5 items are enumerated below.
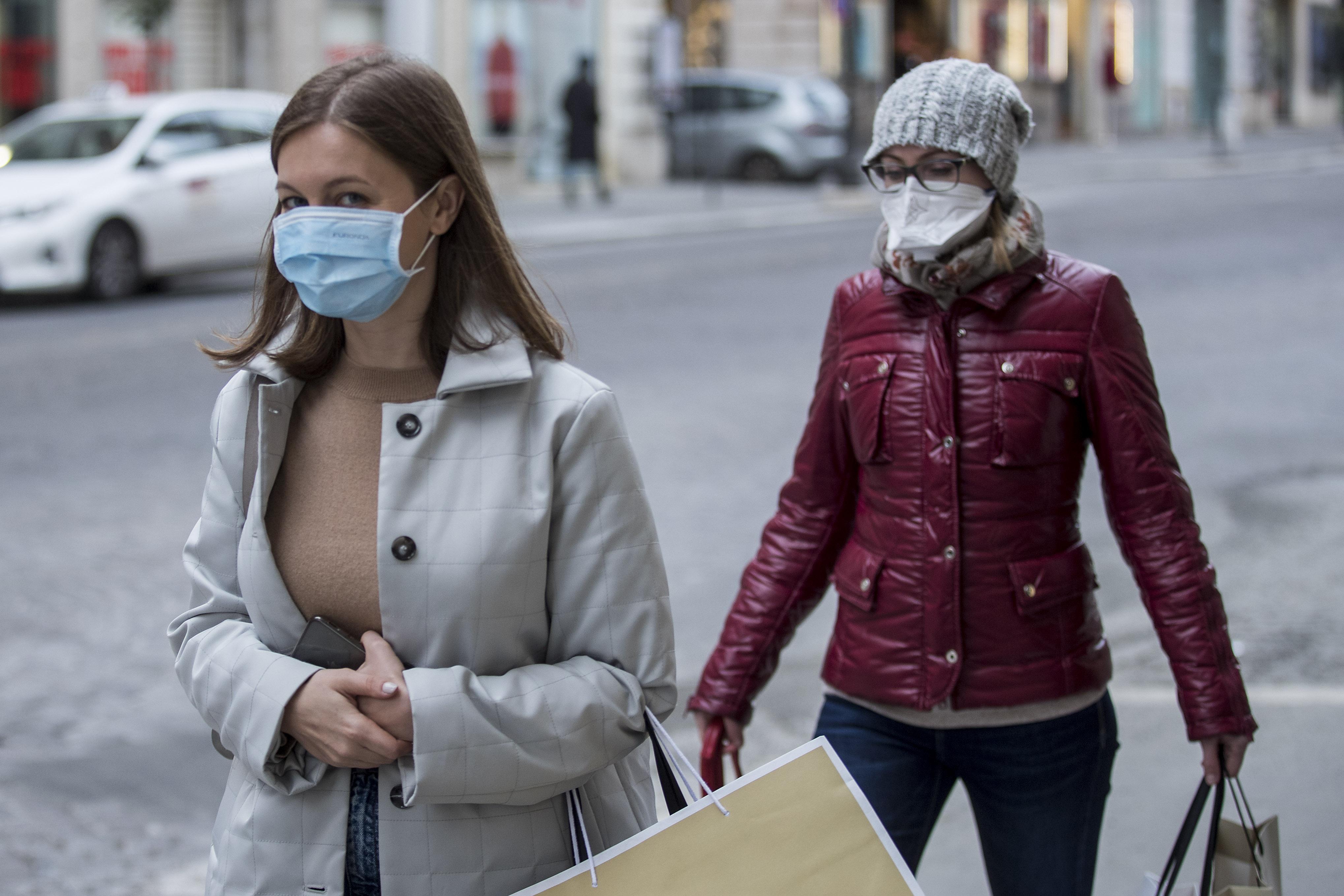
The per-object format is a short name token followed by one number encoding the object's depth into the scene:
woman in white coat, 2.03
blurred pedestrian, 23.05
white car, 13.16
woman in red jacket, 2.69
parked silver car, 25.03
